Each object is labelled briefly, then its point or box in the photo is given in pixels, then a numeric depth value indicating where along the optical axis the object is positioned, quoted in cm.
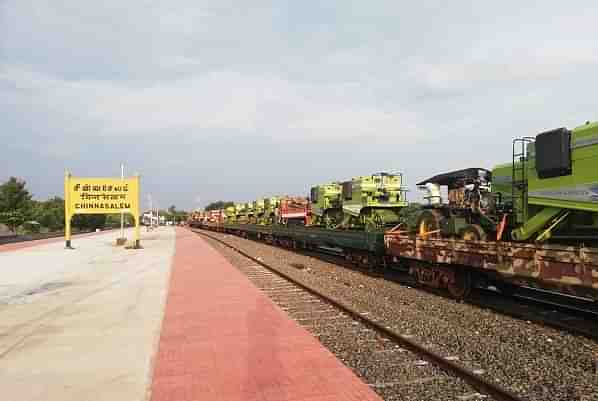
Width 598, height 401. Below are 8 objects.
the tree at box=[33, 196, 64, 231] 6419
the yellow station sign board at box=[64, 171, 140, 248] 2373
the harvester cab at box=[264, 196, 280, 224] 3010
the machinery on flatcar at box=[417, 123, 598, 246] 646
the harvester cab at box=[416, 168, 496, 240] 878
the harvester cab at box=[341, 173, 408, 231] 1470
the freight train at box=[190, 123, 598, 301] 628
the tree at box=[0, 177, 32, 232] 5153
